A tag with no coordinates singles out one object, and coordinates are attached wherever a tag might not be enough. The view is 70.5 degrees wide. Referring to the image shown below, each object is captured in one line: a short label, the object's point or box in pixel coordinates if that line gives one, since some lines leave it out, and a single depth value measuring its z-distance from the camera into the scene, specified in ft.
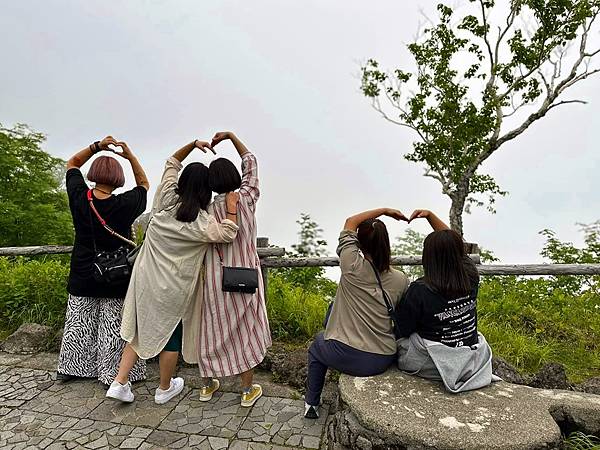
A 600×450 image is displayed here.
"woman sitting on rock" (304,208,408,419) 9.09
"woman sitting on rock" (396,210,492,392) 8.36
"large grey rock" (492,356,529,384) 11.05
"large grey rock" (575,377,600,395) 10.81
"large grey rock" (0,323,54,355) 14.21
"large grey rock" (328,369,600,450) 7.09
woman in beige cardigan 10.04
